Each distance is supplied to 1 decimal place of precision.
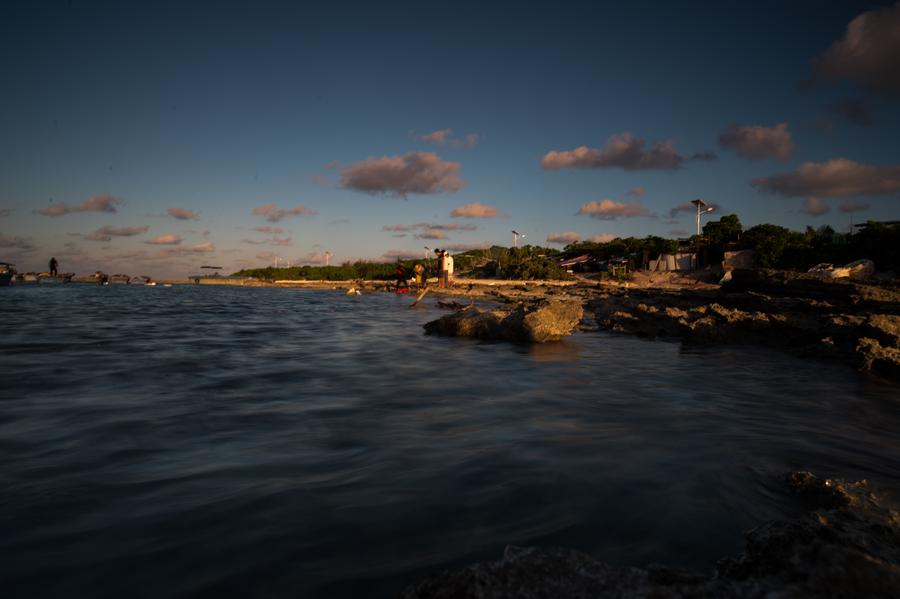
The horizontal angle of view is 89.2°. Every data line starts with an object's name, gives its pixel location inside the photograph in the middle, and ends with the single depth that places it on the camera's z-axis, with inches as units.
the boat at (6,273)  2270.8
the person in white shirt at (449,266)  1741.6
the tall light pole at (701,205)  1909.4
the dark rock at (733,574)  51.5
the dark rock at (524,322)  412.8
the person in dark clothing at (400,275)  1524.4
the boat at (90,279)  3967.5
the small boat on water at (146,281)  4402.1
